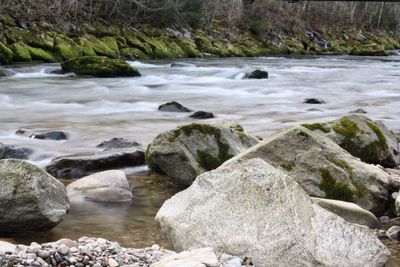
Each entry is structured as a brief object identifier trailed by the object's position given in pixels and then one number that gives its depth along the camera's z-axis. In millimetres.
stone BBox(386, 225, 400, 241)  4482
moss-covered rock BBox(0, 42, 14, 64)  19797
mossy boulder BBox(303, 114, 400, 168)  6625
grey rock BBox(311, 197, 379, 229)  4461
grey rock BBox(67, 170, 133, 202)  5422
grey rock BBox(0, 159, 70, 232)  4371
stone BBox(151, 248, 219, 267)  2988
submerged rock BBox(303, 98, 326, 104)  14211
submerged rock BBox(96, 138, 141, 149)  7732
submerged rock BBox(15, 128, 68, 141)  8438
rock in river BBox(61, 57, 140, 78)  18422
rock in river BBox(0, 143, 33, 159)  6970
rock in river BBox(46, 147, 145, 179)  6359
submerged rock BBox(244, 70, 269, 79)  19656
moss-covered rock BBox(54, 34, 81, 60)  22172
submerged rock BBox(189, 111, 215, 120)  11052
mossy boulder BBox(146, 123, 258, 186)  5996
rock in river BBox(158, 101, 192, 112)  11953
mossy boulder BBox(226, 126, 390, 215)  5129
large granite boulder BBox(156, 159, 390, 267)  3469
